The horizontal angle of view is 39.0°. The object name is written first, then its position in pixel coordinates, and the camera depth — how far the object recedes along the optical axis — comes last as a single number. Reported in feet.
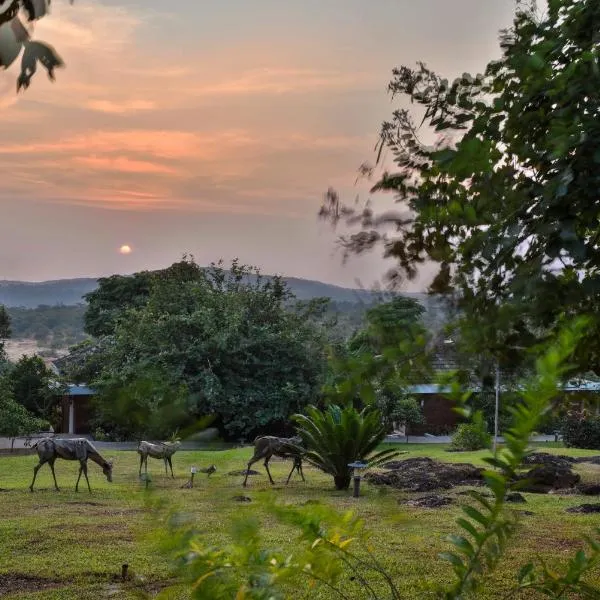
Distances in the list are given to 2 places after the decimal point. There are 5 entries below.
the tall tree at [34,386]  84.58
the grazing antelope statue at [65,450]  38.91
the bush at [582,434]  67.10
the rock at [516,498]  33.55
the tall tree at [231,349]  78.74
